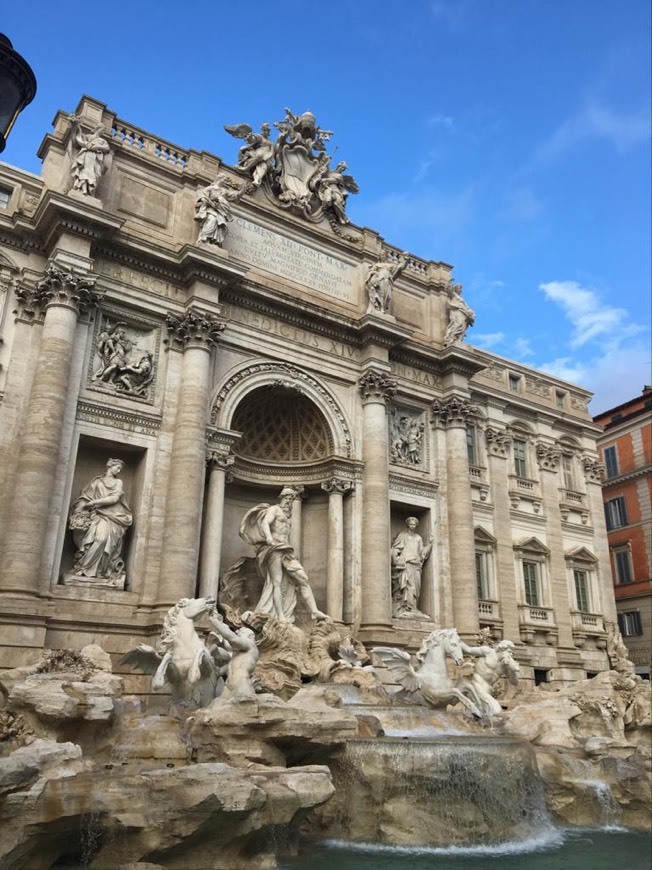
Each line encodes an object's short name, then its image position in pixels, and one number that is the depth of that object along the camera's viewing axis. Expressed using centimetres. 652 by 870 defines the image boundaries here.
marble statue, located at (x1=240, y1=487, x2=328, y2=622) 1784
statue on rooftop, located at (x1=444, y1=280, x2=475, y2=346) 2380
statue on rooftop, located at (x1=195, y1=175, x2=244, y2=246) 1880
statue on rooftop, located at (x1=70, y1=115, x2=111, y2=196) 1722
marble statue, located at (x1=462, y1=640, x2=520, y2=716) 1576
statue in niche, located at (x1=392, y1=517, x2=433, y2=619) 2084
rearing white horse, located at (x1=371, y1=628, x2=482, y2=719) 1506
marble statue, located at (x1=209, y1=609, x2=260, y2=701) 1180
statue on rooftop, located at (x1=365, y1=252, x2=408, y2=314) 2205
